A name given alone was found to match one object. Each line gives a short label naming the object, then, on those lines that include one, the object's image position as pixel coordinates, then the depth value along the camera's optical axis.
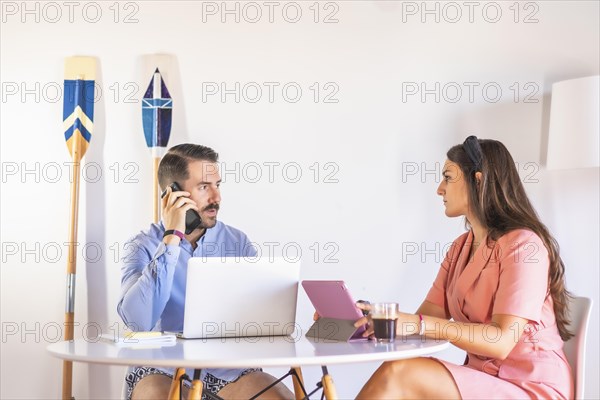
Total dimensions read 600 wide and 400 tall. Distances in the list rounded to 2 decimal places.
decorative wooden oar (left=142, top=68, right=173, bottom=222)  3.29
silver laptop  2.13
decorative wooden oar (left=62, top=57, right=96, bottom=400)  3.25
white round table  1.74
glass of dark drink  2.07
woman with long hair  2.10
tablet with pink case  2.11
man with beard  2.39
